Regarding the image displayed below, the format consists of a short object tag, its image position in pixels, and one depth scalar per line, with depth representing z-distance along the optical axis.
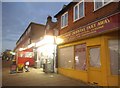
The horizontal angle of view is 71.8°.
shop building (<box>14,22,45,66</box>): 10.47
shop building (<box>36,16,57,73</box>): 8.74
